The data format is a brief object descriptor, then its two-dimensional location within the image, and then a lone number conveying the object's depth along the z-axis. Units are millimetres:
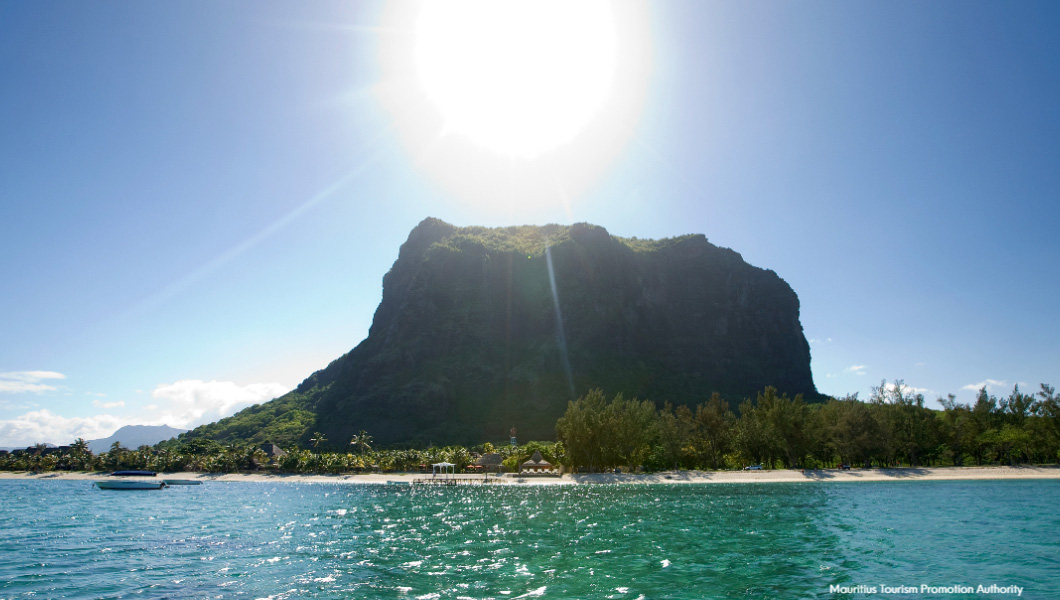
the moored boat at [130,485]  85375
